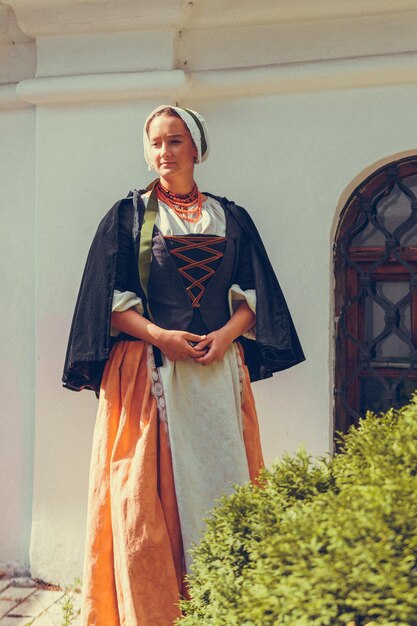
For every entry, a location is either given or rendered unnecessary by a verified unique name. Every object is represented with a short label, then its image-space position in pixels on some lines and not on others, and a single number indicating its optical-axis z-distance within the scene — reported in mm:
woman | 3529
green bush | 1992
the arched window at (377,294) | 4426
